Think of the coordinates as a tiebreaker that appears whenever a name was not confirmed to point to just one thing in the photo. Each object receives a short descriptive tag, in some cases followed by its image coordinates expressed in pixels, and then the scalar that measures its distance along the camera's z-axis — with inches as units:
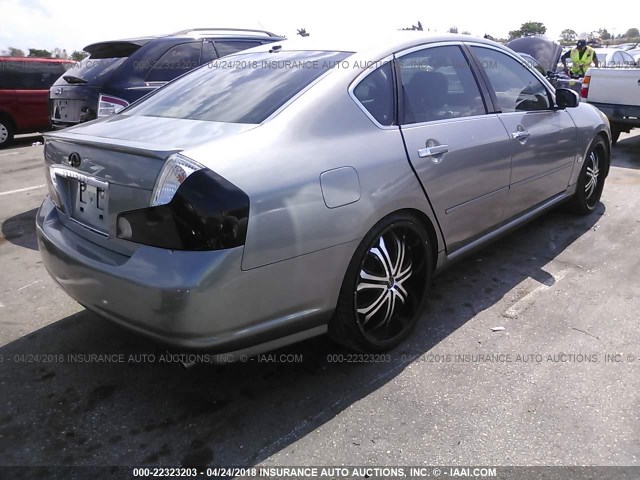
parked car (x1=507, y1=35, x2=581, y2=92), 519.2
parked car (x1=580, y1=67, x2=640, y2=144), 307.1
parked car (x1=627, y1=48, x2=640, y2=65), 673.4
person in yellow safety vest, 466.9
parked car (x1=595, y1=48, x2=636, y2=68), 554.6
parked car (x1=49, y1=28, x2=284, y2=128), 205.8
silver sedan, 80.4
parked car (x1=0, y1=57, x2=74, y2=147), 406.9
